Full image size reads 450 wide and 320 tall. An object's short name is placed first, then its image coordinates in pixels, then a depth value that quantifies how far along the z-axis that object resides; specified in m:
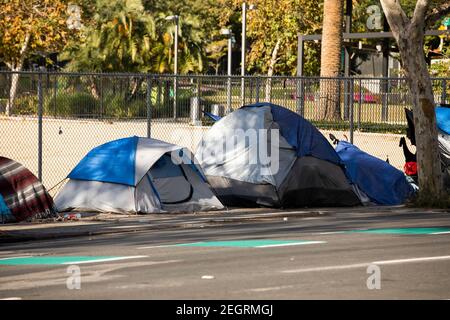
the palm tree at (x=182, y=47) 50.88
